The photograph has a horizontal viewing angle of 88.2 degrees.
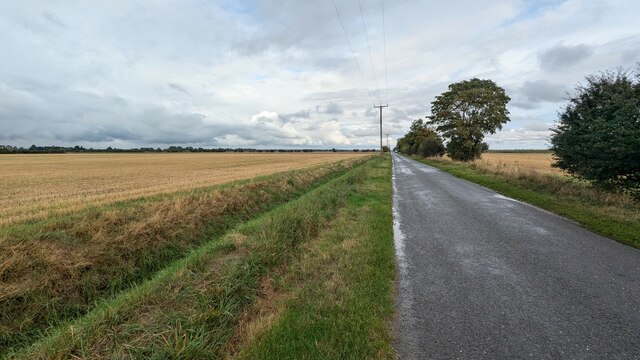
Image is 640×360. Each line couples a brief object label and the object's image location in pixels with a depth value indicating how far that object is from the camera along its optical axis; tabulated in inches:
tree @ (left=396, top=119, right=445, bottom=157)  2768.2
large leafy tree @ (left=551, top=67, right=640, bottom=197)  438.0
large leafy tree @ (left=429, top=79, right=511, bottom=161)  1518.2
